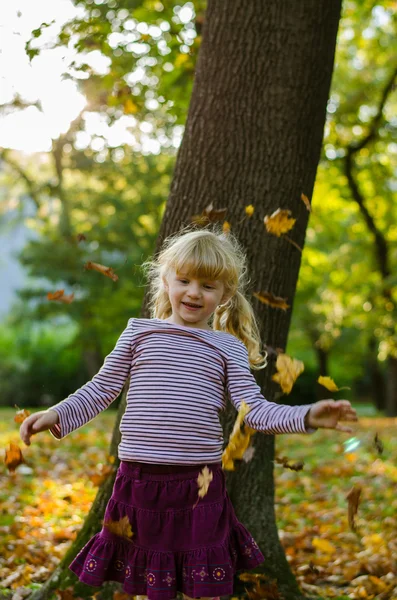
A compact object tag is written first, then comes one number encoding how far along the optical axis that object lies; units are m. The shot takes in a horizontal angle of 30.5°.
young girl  2.67
